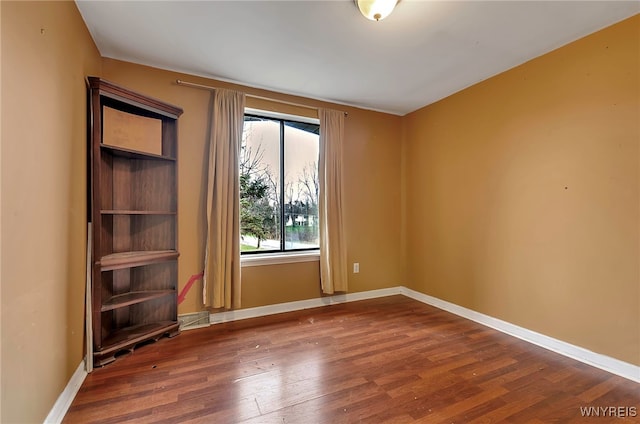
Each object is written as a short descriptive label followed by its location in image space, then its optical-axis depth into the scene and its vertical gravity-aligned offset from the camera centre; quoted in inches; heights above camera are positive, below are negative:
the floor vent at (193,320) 104.3 -40.9
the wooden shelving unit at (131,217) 78.2 -1.3
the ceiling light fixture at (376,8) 65.7 +49.6
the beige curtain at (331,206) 128.6 +3.1
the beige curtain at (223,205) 106.4 +3.1
